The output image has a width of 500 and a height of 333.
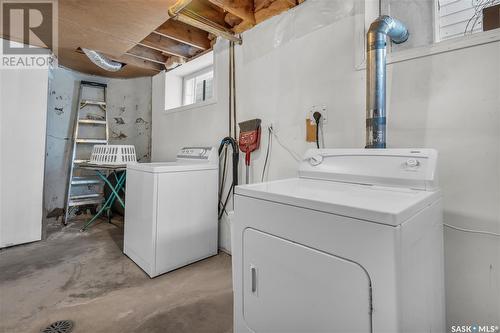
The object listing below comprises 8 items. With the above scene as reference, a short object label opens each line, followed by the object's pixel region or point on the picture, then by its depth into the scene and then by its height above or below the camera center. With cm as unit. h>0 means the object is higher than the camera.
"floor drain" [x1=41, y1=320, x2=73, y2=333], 135 -87
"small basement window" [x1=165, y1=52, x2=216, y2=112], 315 +124
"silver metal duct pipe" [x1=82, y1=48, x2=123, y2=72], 285 +138
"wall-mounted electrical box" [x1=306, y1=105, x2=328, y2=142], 170 +38
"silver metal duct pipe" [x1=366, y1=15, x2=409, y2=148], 131 +52
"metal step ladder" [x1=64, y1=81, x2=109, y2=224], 333 +46
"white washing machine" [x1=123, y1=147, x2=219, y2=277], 194 -36
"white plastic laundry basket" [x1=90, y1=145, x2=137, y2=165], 291 +21
